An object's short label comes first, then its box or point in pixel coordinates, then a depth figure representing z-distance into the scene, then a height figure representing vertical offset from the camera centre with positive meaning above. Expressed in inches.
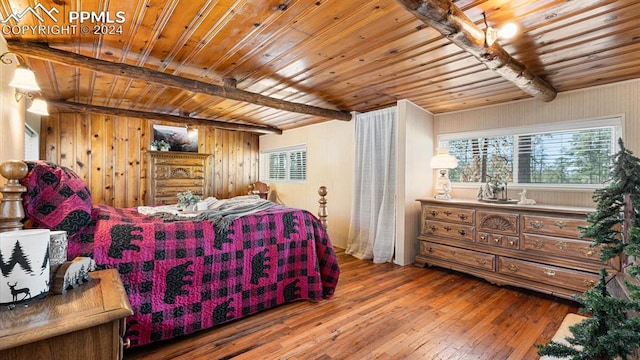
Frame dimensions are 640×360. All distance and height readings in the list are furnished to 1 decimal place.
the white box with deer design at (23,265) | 34.5 -10.8
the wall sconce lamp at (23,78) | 84.2 +29.9
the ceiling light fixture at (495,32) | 76.9 +39.6
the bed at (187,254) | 68.9 -24.3
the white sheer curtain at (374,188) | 161.2 -6.4
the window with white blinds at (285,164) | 234.0 +12.4
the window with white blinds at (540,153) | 119.0 +11.5
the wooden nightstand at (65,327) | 30.3 -16.6
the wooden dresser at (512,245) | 108.3 -29.3
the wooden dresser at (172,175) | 213.9 +2.5
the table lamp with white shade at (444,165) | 149.5 +6.6
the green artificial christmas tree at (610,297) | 35.0 -15.8
